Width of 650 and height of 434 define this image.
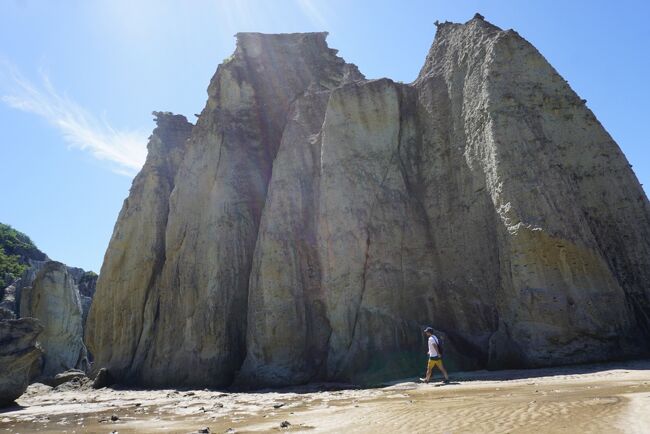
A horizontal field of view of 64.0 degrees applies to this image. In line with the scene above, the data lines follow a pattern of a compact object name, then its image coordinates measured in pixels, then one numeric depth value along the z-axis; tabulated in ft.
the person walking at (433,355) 39.86
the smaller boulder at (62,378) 83.92
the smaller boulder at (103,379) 72.95
